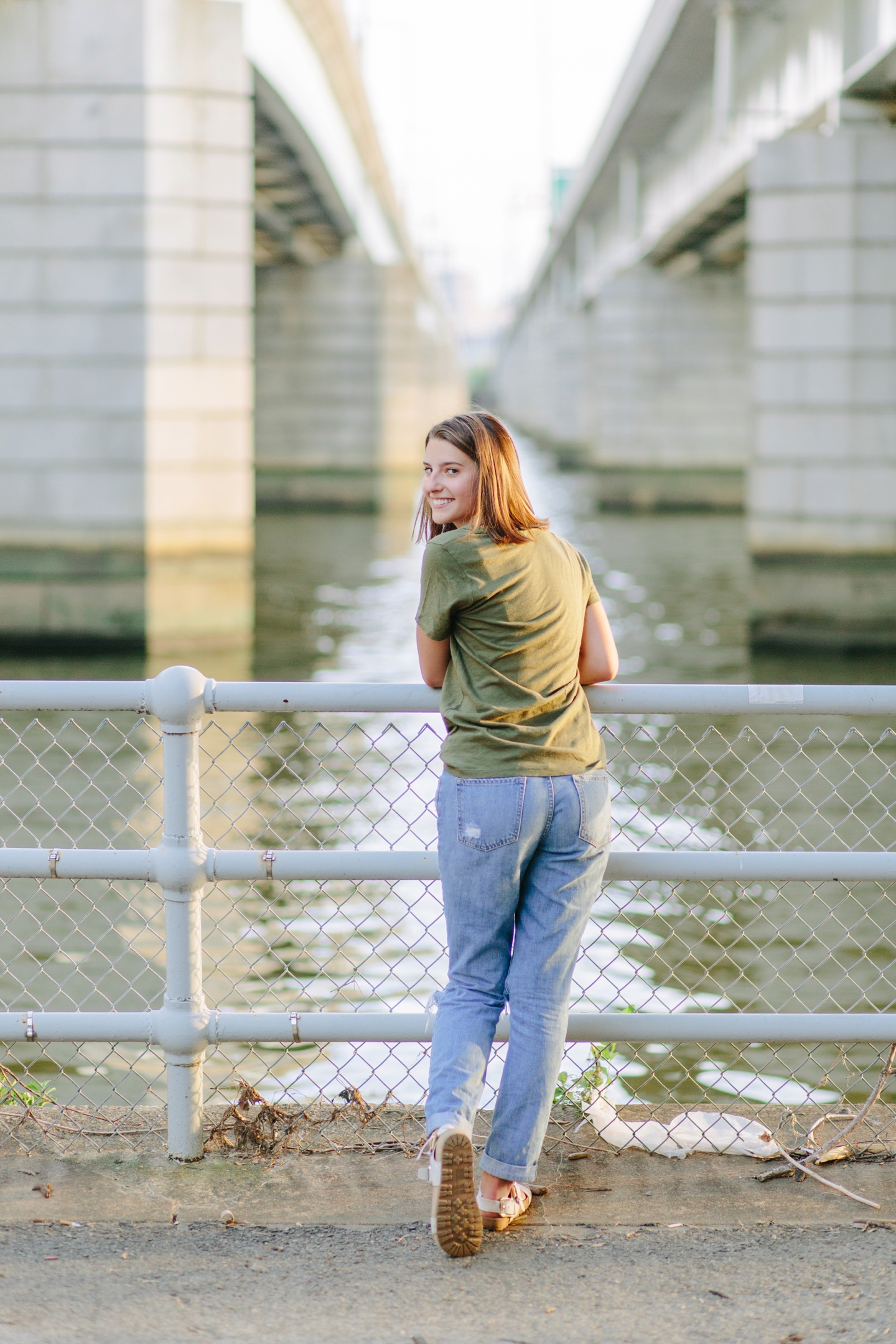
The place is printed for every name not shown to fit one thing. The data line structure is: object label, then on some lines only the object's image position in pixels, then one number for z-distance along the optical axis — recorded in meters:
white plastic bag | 7.82
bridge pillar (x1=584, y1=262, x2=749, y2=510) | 70.62
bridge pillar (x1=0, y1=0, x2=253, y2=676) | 25.16
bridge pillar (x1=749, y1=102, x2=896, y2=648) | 26.98
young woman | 6.66
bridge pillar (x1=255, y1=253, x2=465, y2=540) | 70.44
